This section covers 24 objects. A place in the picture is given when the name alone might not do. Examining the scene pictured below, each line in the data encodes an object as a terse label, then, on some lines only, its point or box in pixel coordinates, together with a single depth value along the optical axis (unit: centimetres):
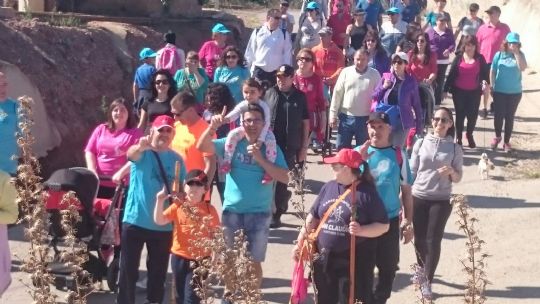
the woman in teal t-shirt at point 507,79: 2154
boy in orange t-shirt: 1056
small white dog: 1945
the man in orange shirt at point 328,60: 2030
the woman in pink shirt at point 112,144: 1284
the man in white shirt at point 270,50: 2092
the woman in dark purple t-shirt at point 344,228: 998
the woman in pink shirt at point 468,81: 2123
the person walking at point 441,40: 2405
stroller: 1199
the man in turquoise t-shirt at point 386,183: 1144
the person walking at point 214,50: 2004
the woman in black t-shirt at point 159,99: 1471
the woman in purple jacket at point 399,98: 1705
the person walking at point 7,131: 1322
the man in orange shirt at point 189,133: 1214
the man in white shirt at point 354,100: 1731
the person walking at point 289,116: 1552
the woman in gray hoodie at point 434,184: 1264
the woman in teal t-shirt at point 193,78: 1777
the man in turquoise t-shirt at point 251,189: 1158
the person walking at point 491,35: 2412
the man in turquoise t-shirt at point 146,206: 1115
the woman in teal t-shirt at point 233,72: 1782
